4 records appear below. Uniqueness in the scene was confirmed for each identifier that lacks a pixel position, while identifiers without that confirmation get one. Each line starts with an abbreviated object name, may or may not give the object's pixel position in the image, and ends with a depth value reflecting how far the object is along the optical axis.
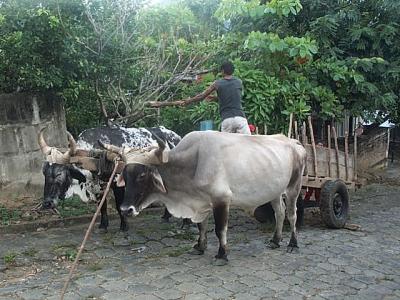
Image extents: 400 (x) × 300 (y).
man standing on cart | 6.67
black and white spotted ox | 6.11
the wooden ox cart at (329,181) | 7.21
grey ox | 5.61
